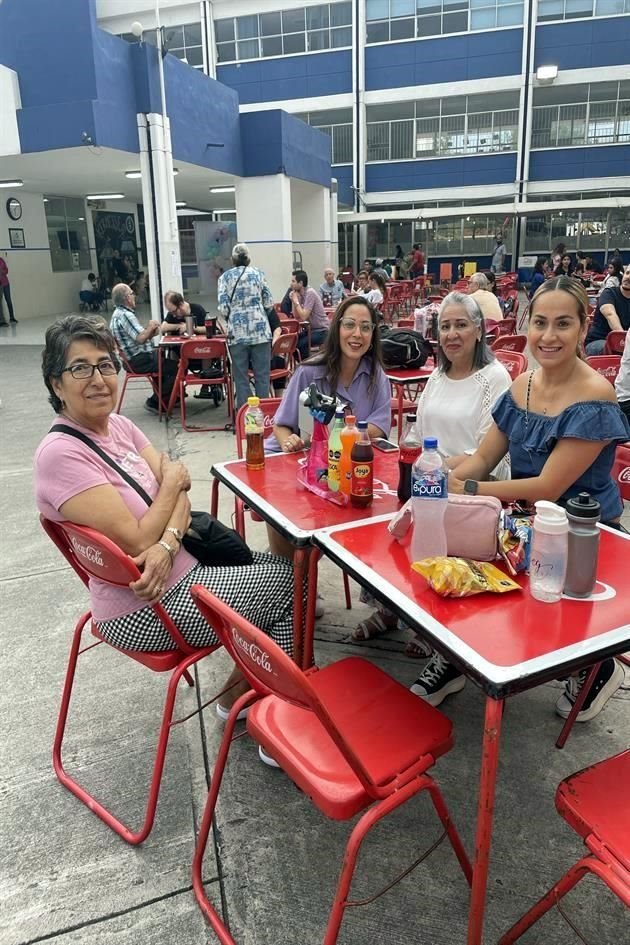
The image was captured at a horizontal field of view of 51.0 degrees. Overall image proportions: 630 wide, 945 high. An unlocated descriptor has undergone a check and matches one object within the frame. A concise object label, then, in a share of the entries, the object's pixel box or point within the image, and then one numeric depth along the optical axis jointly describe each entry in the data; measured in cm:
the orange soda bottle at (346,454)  215
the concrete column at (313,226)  1730
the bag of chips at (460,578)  151
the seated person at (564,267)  1264
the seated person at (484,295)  683
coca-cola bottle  203
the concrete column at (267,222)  1353
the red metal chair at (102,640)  167
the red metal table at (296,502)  196
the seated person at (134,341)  653
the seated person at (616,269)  886
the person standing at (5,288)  1463
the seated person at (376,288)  890
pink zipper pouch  163
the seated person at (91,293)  1791
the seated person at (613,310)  570
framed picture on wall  1596
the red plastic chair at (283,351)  668
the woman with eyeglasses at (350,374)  283
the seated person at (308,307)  830
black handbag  217
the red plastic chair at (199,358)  603
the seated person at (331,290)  1086
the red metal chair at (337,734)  126
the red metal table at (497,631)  127
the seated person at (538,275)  1836
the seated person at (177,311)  731
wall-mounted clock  1577
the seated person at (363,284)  975
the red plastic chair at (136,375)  655
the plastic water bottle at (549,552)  146
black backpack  488
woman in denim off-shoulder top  204
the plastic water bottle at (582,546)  149
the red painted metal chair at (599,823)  117
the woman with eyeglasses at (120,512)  178
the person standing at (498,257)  1898
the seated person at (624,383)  387
